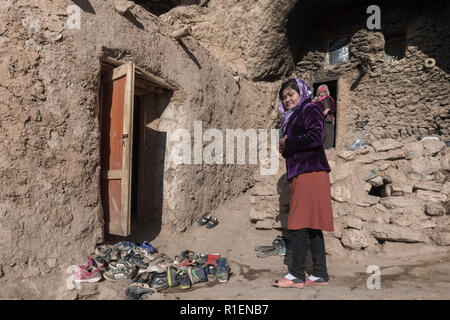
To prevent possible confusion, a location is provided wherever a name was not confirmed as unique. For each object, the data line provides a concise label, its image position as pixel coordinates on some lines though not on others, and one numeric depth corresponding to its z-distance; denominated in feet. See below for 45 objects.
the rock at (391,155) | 12.16
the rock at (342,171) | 12.62
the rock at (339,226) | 11.51
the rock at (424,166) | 11.57
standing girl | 7.98
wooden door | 10.39
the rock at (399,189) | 11.57
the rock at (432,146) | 11.88
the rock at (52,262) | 8.54
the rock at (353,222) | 11.32
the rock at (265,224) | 13.73
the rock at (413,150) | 12.00
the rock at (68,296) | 7.68
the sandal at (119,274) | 8.87
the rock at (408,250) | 10.34
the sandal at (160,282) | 8.58
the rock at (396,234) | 10.65
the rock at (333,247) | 11.31
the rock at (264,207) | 13.78
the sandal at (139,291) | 7.75
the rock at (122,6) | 10.90
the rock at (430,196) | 11.02
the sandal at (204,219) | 14.10
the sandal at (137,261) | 9.76
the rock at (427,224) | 10.68
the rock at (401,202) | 11.20
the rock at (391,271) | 9.29
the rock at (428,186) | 11.22
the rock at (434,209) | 10.75
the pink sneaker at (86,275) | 8.41
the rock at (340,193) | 12.02
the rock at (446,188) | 11.07
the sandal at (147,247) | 10.92
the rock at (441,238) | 10.24
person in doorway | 23.77
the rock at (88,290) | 7.91
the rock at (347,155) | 12.94
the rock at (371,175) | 12.29
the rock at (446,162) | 11.42
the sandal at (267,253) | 11.81
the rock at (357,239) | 11.10
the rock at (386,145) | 12.47
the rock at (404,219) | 10.92
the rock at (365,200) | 11.76
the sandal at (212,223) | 13.98
